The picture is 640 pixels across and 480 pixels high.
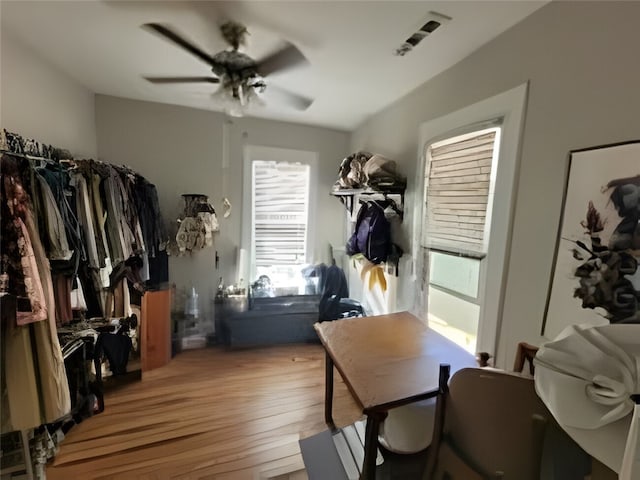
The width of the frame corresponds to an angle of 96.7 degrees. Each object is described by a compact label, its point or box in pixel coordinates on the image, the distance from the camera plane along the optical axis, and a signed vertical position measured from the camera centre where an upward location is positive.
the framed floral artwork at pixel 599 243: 1.00 -0.10
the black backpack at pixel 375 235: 2.46 -0.25
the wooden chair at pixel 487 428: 0.92 -0.75
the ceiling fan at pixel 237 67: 1.44 +0.72
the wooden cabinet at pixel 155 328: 2.53 -1.19
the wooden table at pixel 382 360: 1.20 -0.77
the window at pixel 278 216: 3.16 -0.15
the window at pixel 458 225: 1.64 -0.10
